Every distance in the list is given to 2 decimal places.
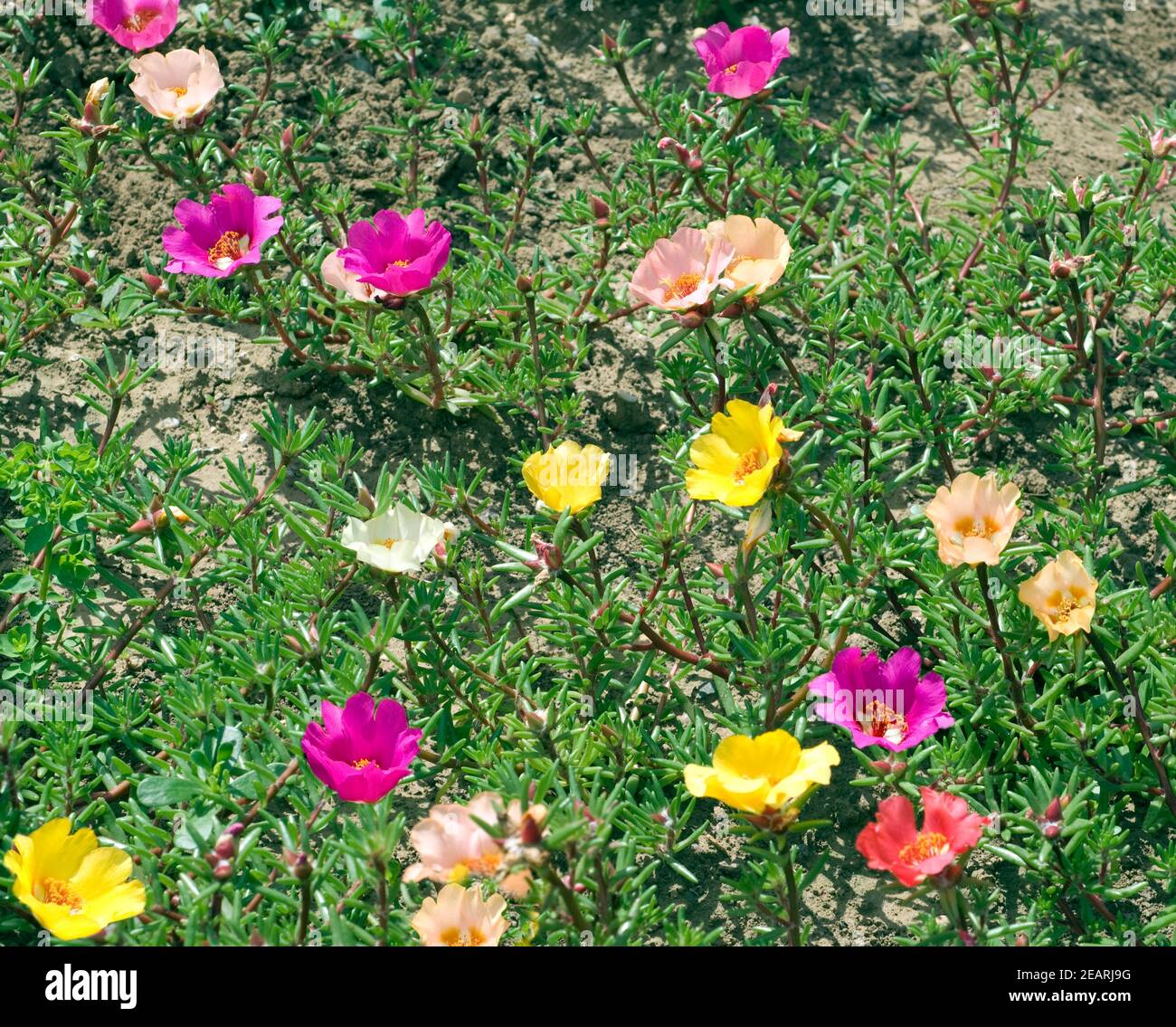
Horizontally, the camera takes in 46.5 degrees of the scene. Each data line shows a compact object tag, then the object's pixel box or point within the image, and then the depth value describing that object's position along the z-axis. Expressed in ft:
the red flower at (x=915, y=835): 7.26
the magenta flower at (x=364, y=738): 7.66
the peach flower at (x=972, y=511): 8.24
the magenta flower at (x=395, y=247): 9.30
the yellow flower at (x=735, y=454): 8.10
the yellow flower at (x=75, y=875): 7.27
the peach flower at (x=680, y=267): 8.84
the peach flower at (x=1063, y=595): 8.11
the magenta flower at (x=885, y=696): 8.34
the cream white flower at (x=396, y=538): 8.49
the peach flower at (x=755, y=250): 8.69
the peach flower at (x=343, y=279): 9.64
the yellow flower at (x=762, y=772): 7.10
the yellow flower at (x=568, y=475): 8.50
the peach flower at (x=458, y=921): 7.11
